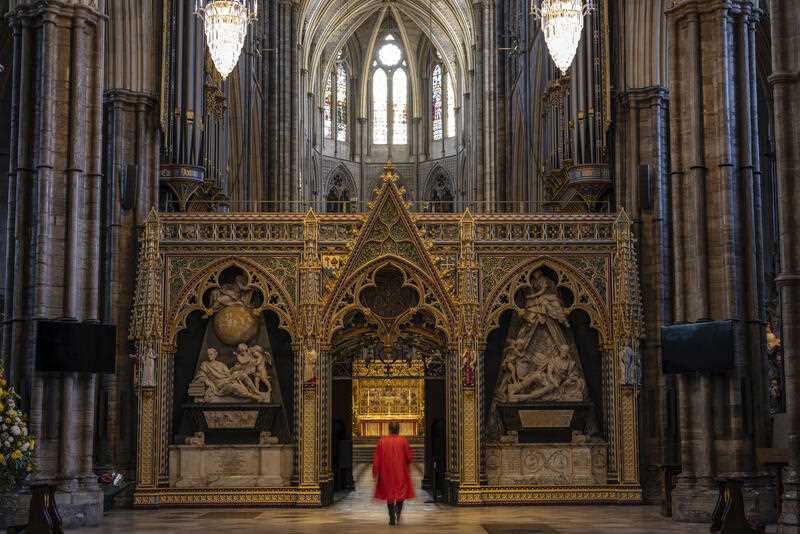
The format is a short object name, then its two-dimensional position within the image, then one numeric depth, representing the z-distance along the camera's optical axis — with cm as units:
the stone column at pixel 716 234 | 2000
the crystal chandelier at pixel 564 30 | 2475
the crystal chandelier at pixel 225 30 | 2491
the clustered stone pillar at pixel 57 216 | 1967
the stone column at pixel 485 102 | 4597
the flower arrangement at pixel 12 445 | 1670
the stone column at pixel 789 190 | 1464
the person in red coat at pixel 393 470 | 1981
